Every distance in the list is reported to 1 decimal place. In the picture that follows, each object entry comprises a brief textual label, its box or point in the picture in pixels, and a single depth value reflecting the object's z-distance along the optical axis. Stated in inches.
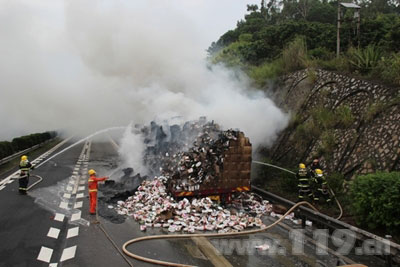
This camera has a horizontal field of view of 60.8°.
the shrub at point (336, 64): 523.7
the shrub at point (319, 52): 722.5
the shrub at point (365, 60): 479.5
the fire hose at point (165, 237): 227.9
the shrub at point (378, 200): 250.5
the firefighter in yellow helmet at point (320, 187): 354.6
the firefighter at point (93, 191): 339.0
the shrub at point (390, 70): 406.0
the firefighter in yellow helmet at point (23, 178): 421.7
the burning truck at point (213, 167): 356.5
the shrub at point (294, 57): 625.9
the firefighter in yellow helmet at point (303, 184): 365.4
